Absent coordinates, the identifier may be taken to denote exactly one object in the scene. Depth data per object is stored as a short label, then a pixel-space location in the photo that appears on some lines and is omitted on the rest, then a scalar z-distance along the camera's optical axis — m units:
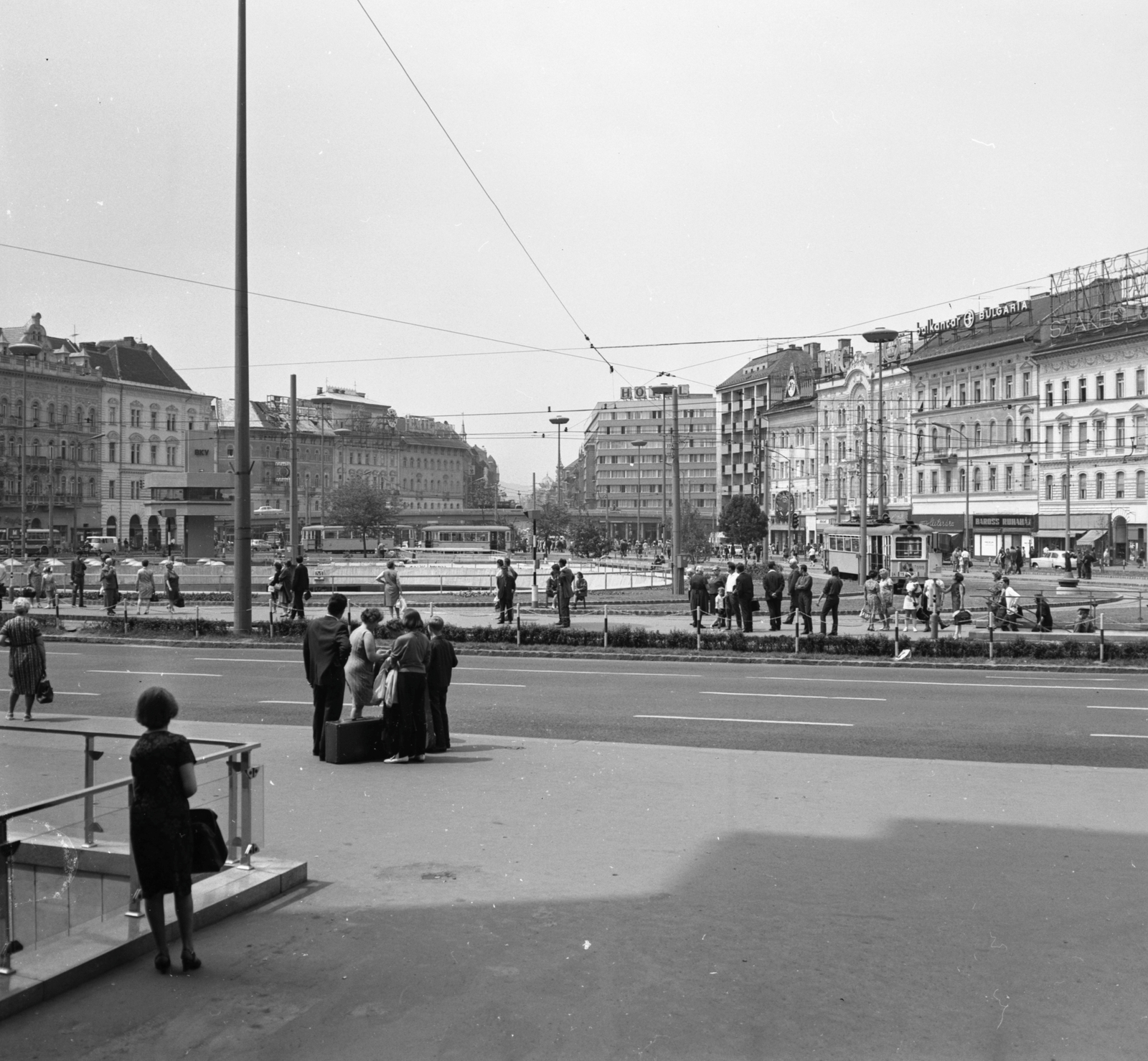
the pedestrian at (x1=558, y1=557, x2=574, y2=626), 30.61
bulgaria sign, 85.69
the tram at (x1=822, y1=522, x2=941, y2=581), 51.59
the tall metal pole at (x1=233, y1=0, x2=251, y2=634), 24.84
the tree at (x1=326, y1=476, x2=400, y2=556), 96.62
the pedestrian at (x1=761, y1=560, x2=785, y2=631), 30.22
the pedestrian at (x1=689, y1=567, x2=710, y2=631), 29.31
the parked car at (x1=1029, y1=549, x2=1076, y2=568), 65.31
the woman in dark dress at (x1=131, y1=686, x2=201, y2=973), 6.39
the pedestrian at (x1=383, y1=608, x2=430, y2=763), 12.16
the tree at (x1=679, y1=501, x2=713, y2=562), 74.75
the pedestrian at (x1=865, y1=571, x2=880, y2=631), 32.03
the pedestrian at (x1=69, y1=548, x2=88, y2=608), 39.50
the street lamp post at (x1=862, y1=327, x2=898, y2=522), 36.28
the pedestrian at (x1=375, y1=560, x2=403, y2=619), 32.84
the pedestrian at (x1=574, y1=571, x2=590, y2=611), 38.59
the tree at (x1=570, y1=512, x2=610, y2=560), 83.56
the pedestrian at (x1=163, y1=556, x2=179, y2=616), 36.53
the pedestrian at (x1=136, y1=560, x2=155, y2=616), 36.78
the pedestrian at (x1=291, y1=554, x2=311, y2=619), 32.69
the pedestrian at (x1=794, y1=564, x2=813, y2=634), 28.78
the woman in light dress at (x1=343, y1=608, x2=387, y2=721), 12.91
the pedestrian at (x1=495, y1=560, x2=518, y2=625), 32.66
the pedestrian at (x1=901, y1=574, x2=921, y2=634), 32.53
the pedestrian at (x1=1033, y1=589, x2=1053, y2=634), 29.03
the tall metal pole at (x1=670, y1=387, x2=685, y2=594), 37.72
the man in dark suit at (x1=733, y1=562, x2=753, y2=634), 29.25
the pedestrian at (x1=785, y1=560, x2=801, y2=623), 29.08
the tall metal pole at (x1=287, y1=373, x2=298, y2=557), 38.41
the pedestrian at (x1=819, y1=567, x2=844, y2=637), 28.44
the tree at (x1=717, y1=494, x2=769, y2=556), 99.38
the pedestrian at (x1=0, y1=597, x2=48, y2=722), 14.97
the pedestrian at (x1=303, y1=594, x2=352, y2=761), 12.55
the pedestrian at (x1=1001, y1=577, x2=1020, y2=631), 30.22
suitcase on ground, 12.30
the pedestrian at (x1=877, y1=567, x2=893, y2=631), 31.84
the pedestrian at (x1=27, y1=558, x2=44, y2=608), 41.53
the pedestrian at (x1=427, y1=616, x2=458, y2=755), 12.70
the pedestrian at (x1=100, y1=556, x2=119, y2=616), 35.44
